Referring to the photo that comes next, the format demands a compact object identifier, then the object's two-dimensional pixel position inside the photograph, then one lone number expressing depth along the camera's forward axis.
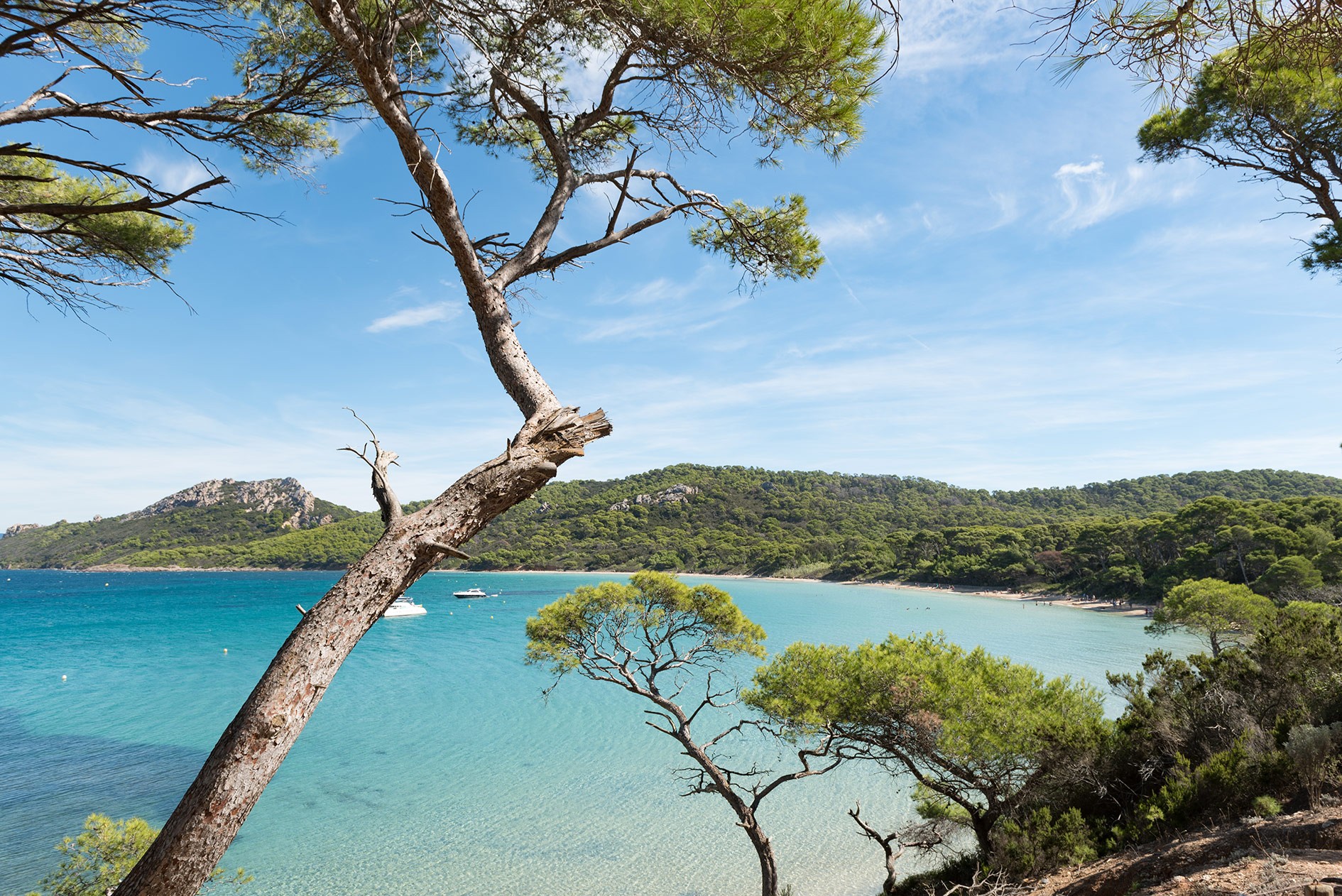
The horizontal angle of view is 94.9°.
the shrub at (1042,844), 5.82
